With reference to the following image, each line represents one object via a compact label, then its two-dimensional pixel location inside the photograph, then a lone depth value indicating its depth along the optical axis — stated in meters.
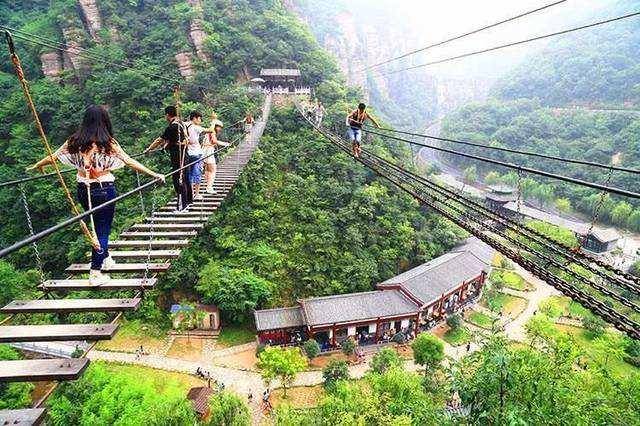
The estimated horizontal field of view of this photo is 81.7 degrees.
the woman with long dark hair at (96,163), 3.80
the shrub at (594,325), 19.24
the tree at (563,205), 36.91
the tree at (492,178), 44.53
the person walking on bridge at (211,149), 8.02
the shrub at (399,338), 17.72
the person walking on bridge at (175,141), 6.46
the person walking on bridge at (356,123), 9.97
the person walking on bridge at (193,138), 7.11
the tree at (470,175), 46.67
